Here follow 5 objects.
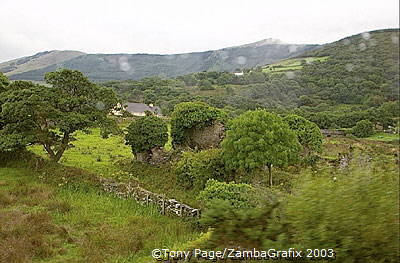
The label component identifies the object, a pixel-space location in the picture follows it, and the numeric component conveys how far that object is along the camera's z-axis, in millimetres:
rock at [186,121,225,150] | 23594
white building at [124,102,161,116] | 62894
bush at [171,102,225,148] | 23312
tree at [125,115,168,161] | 22438
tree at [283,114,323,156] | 23656
